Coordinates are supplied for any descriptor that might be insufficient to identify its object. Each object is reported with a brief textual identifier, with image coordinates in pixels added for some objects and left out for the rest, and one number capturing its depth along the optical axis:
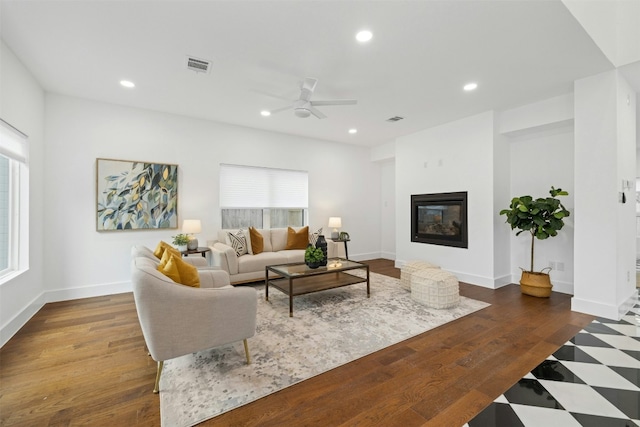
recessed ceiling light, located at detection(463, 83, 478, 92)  3.68
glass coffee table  3.50
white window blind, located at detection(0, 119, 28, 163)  2.82
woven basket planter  4.05
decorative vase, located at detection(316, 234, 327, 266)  4.23
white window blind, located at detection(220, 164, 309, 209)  5.38
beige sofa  4.39
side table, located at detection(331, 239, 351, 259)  6.06
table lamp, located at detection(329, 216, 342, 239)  6.17
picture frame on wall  4.25
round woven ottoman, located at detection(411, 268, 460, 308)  3.58
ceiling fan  3.26
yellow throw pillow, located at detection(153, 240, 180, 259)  3.01
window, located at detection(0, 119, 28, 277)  3.03
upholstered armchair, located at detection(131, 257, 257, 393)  1.87
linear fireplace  5.04
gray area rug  1.90
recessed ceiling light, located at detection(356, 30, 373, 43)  2.59
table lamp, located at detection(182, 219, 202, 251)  4.46
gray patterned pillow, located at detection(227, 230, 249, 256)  4.74
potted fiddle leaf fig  3.94
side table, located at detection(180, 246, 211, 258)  4.38
